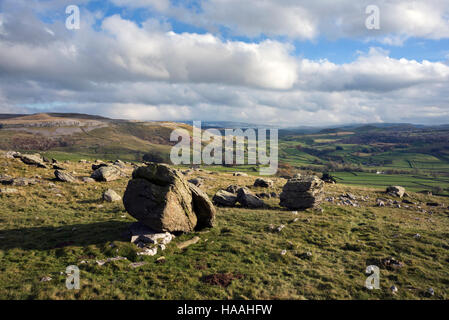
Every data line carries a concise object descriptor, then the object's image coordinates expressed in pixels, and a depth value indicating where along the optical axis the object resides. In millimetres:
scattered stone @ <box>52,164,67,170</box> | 53944
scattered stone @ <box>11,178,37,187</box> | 38562
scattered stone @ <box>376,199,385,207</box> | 44700
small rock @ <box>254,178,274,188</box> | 56031
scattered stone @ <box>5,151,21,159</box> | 52031
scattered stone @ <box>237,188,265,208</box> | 38656
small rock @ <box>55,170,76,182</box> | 43562
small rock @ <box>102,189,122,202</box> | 37156
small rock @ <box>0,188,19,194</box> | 34928
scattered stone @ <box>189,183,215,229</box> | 25722
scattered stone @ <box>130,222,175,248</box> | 21219
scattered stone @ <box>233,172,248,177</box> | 81606
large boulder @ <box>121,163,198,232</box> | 22344
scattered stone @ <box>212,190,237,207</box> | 38866
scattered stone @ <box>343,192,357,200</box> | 49156
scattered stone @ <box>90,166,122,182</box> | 48625
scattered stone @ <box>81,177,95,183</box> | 45406
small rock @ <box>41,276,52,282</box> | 15438
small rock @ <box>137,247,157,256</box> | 19591
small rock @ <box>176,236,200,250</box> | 22059
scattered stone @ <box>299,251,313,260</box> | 20594
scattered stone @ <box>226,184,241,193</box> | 47131
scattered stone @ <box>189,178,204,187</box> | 51719
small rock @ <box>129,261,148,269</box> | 17905
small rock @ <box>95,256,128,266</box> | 17841
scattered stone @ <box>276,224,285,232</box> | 26375
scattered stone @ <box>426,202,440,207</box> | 48156
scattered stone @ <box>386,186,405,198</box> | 54281
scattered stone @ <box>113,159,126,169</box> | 72150
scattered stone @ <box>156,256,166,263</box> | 19044
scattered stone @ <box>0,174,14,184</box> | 38597
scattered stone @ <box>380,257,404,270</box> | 19056
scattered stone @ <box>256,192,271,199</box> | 45844
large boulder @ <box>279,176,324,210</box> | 36562
